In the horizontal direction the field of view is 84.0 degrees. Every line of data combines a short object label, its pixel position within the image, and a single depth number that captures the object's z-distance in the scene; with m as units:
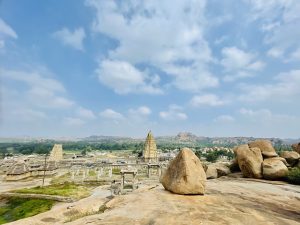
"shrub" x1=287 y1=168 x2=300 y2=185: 17.54
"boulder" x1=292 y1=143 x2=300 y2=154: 23.10
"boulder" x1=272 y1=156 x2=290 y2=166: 19.67
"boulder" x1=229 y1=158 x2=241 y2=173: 22.15
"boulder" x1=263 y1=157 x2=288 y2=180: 18.54
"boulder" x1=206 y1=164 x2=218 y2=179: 21.57
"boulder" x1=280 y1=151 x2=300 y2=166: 20.85
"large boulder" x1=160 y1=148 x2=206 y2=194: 11.27
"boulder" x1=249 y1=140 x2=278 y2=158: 20.07
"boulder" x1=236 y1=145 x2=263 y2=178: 19.12
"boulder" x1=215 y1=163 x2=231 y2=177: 21.98
